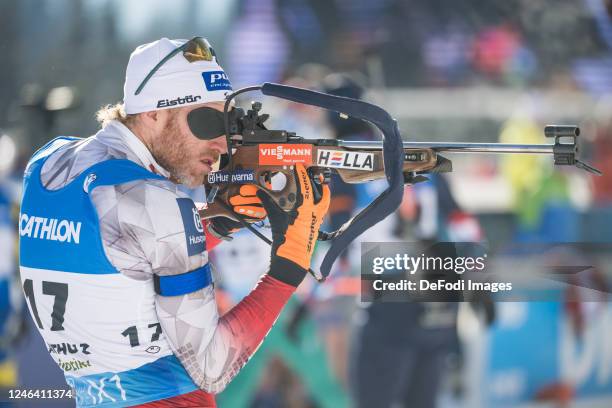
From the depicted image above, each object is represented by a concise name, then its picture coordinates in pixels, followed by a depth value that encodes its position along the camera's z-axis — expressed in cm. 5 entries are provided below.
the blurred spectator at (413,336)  912
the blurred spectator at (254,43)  1016
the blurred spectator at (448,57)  1120
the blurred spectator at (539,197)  1077
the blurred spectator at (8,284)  910
